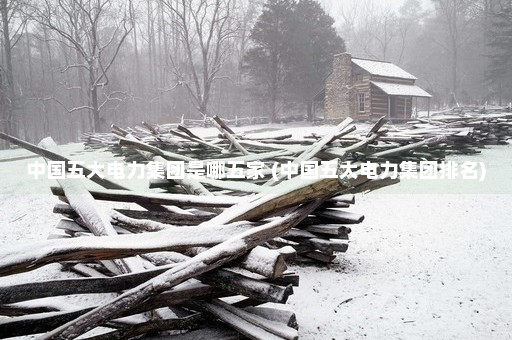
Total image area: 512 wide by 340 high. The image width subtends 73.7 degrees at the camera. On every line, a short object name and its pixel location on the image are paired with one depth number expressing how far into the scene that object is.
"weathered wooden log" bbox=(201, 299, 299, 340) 1.83
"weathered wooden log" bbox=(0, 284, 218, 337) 1.81
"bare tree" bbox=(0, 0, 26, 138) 24.98
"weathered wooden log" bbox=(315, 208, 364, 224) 3.05
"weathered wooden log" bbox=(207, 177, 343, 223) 2.20
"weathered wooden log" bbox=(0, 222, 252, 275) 1.60
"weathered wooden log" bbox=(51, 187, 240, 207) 2.74
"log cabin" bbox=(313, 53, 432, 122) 27.95
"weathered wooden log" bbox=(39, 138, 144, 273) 2.17
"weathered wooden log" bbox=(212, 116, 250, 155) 6.83
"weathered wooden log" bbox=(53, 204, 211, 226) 2.80
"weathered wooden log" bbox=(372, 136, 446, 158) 7.70
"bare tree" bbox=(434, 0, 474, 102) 42.53
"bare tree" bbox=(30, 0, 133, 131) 21.69
